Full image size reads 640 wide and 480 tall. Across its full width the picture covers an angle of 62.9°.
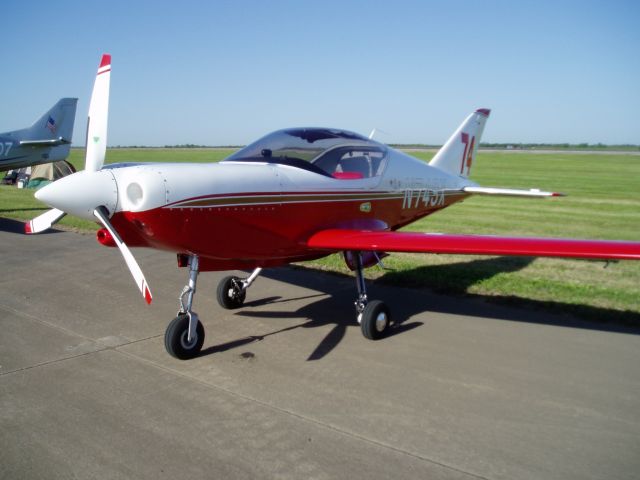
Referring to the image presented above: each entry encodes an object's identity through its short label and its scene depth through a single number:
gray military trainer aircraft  20.19
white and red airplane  4.50
